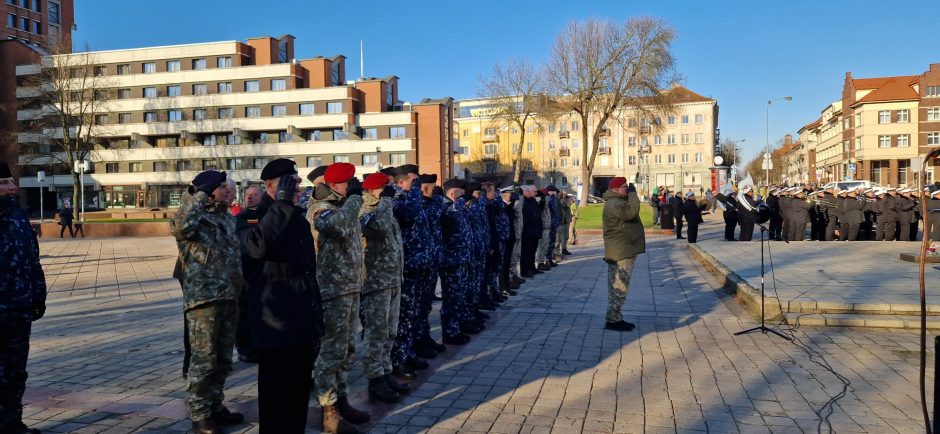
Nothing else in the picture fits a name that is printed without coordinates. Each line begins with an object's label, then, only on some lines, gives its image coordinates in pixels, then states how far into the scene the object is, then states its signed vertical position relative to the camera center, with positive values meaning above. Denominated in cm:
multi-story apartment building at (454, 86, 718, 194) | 8331 +615
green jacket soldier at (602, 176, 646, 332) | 784 -70
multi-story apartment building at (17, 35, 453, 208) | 6216 +793
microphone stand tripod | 750 -172
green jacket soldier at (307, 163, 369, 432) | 438 -64
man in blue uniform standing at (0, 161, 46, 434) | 432 -75
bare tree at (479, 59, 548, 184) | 5625 +855
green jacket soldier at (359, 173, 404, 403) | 508 -72
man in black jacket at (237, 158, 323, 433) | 353 -66
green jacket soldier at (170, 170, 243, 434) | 435 -65
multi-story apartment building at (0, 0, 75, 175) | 6100 +1701
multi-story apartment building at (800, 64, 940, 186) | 7088 +766
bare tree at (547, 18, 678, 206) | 4112 +818
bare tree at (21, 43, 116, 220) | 4328 +777
